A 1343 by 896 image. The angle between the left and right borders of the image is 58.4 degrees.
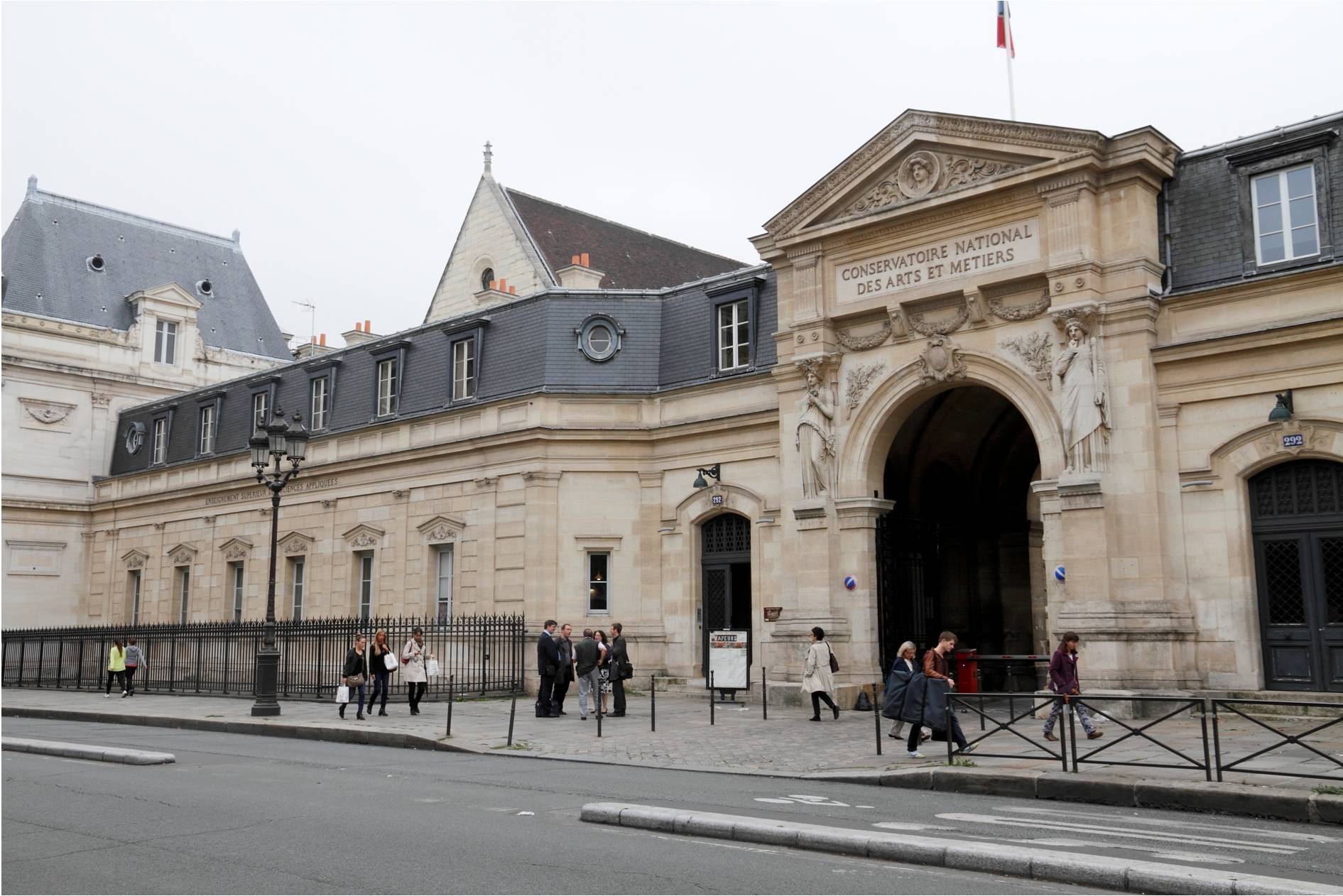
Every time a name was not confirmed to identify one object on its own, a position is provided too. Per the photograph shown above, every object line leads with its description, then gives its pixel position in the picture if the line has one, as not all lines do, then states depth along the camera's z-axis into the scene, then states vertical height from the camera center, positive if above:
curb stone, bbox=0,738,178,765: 13.92 -1.42
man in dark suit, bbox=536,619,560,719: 20.31 -0.57
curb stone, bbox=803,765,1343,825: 10.04 -1.44
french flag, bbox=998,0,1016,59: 22.95 +11.52
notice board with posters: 21.77 -0.53
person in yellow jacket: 28.30 -0.67
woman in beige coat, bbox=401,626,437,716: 21.25 -0.60
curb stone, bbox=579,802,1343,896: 7.08 -1.45
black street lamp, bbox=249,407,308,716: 20.80 +2.93
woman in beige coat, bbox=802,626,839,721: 18.75 -0.63
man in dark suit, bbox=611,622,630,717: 20.33 -0.59
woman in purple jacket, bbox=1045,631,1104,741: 15.50 -0.45
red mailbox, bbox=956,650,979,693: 22.72 -0.79
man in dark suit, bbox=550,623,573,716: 20.72 -0.72
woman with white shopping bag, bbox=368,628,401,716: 20.67 -0.52
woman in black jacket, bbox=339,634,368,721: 19.95 -0.61
